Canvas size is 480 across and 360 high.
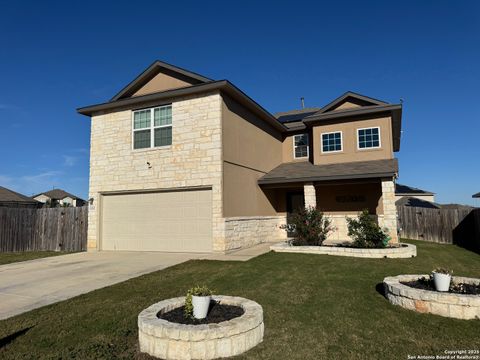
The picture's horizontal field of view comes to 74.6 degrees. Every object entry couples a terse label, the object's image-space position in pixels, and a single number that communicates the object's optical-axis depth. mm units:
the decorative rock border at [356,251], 10766
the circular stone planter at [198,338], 3920
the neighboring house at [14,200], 27641
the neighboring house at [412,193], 34969
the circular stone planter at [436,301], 5266
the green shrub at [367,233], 11438
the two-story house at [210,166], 12945
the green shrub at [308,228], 12531
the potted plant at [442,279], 5668
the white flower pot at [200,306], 4473
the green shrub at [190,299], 4555
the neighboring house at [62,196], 55156
